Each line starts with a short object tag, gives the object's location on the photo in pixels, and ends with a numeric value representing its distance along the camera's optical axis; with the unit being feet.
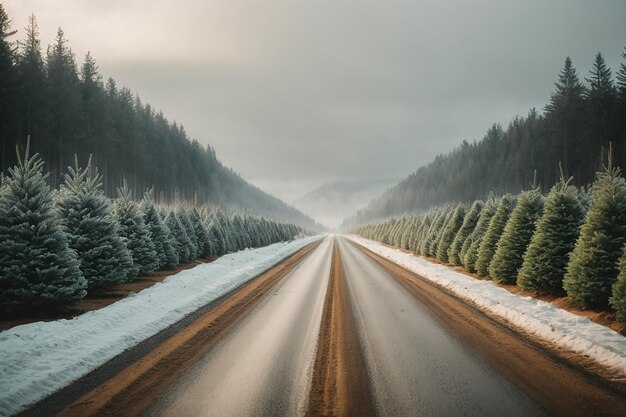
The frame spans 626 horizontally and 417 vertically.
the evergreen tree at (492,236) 52.29
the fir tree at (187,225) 82.67
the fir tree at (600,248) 29.05
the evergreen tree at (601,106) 181.88
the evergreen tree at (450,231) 76.74
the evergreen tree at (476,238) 58.75
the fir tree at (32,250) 29.19
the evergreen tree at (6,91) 119.03
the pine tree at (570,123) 187.21
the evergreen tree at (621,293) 24.88
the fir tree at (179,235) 75.24
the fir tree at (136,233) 53.92
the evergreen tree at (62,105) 151.53
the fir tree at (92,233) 39.29
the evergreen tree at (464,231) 69.00
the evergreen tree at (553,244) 36.32
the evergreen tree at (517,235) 44.55
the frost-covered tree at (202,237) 90.12
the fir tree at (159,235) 63.10
